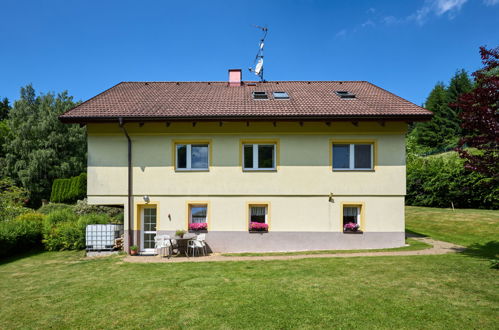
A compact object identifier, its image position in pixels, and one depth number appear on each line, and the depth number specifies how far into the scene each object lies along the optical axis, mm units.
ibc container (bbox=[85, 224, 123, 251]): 10906
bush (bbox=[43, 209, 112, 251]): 11812
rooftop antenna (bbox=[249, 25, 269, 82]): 16594
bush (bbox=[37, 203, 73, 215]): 19702
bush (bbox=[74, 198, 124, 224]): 16750
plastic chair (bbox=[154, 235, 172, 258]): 10398
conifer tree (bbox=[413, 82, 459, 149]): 49406
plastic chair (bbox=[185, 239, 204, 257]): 10352
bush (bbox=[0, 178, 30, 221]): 13445
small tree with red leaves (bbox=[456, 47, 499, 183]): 7309
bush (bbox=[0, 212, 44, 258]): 10883
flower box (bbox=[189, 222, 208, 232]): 10836
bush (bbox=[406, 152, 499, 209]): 18469
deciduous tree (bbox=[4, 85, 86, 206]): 30141
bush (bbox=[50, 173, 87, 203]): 23062
